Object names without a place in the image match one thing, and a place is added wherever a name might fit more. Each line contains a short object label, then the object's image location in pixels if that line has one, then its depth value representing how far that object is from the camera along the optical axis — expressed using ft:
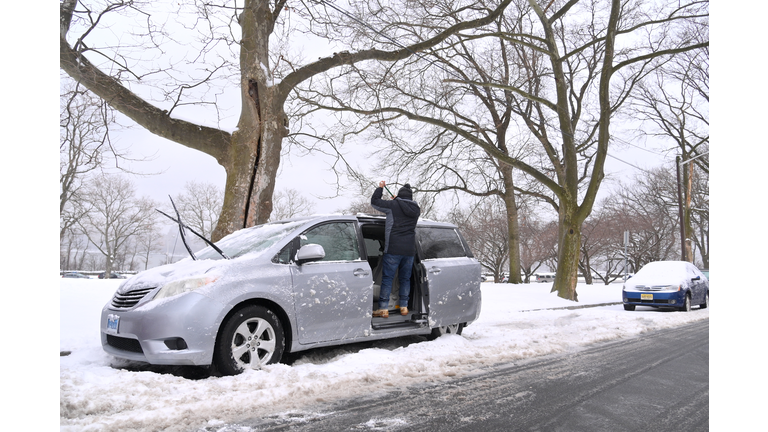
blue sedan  46.37
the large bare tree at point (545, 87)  48.24
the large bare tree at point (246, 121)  32.63
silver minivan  14.49
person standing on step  20.77
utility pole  88.74
